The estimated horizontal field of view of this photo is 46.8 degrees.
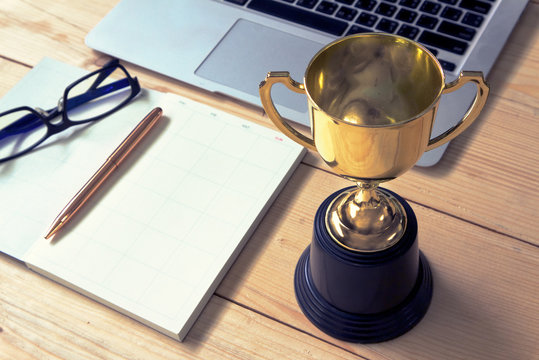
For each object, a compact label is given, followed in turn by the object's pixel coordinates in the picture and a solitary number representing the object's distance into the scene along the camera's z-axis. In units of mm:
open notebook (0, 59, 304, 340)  552
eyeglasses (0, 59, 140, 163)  674
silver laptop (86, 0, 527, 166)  690
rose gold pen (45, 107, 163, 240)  591
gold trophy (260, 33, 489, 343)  384
